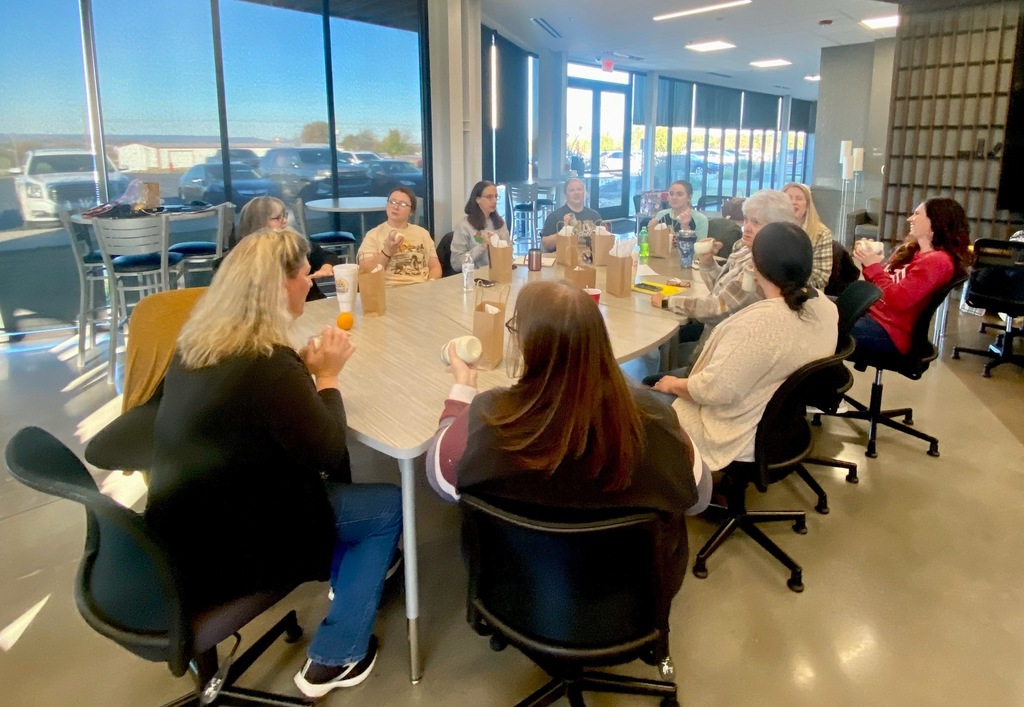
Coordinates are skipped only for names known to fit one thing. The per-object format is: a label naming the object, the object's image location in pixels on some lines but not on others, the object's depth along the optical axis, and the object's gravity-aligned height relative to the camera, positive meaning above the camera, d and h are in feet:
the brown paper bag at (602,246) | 12.03 -0.73
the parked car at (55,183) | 16.49 +0.45
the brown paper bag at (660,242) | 13.53 -0.75
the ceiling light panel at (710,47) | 28.58 +6.29
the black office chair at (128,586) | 3.89 -2.39
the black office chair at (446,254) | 14.06 -1.01
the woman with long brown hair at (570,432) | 3.89 -1.27
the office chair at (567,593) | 4.30 -2.45
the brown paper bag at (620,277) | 9.89 -1.03
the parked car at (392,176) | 22.36 +0.83
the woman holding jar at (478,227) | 13.03 -0.46
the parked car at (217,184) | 18.63 +0.49
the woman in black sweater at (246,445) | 4.37 -1.52
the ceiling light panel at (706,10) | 20.90 +5.92
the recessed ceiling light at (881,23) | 23.03 +5.88
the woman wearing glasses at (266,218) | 10.10 -0.22
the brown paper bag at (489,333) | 6.66 -1.22
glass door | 35.14 +2.96
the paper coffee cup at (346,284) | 8.43 -0.98
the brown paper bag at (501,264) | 10.94 -0.95
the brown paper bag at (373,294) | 8.72 -1.12
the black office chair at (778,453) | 6.63 -2.49
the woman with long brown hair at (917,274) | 9.87 -1.02
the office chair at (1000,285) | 13.39 -1.60
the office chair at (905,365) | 9.70 -2.30
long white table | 5.47 -1.56
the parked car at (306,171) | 20.12 +0.90
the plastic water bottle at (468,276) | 10.48 -1.09
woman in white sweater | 6.51 -1.36
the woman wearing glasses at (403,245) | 11.30 -0.70
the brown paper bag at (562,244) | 12.10 -0.71
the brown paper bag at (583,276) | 9.83 -1.01
